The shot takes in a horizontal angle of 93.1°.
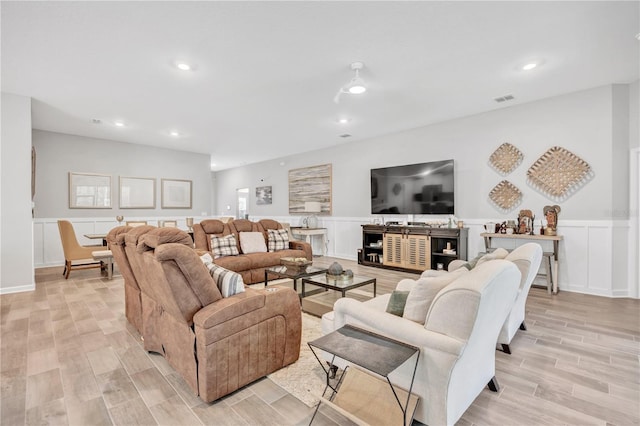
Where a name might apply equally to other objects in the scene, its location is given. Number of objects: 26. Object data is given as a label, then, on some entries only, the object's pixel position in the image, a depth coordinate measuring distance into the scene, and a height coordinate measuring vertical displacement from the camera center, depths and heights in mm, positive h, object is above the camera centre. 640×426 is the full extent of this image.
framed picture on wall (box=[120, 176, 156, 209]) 7156 +439
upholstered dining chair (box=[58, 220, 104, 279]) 5059 -648
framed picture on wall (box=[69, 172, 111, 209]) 6508 +445
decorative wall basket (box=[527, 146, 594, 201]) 4188 +523
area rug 1930 -1167
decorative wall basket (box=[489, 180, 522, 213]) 4719 +228
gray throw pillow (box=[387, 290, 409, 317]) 1789 -554
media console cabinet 5137 -649
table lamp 7562 -1
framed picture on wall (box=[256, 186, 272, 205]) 9312 +491
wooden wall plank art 7609 +620
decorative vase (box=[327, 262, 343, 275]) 3639 -717
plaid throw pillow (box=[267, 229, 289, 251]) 5246 -513
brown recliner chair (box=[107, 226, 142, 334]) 2805 -638
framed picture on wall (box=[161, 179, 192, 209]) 7777 +446
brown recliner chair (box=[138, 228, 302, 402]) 1818 -735
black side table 1378 -676
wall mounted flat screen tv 5395 +414
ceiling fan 3289 +1396
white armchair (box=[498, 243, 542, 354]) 2416 -580
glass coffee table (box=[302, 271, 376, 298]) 3165 -799
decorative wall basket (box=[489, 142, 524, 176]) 4695 +819
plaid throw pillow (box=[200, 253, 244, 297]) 2062 -491
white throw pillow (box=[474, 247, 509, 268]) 2469 -391
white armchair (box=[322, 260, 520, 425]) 1390 -616
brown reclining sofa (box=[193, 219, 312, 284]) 4519 -690
